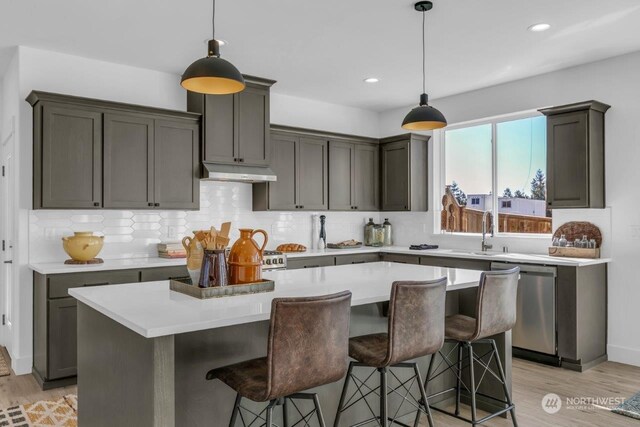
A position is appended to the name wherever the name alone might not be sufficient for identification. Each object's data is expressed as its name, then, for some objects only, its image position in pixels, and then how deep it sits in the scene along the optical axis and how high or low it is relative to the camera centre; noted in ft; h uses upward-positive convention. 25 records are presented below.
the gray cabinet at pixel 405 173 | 19.92 +1.83
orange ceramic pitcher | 8.11 -0.75
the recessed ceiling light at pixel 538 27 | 12.16 +4.81
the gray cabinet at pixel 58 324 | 12.24 -2.77
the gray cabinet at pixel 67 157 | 12.96 +1.64
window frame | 17.07 +2.51
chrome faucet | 17.51 -0.46
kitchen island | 5.95 -1.91
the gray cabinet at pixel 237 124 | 15.79 +3.14
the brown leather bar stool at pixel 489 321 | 8.87 -2.04
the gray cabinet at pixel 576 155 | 14.33 +1.86
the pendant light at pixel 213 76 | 7.97 +2.37
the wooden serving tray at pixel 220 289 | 7.55 -1.17
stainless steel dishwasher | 14.10 -2.78
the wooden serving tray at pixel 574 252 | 14.56 -1.09
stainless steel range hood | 15.60 +1.46
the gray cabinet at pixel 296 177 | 17.90 +1.55
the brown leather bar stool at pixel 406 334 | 7.43 -1.86
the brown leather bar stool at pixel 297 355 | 6.03 -1.80
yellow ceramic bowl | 13.12 -0.79
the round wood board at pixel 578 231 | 14.94 -0.45
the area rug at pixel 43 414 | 10.30 -4.39
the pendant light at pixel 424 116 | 11.05 +2.32
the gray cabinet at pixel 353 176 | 19.79 +1.72
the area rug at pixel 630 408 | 10.59 -4.32
